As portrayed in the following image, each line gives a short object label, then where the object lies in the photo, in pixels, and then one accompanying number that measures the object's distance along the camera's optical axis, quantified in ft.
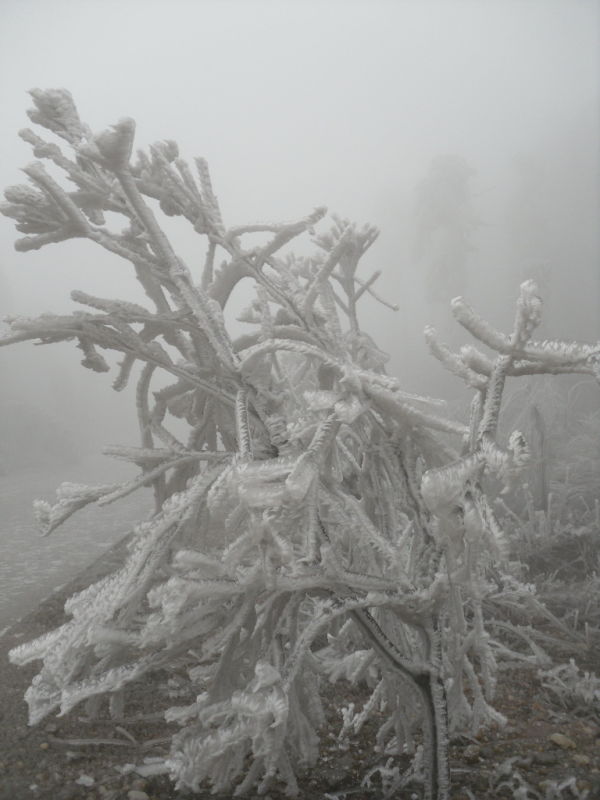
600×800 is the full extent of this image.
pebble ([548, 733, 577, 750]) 4.30
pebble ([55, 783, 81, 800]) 3.51
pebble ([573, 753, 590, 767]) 3.99
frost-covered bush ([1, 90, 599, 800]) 2.58
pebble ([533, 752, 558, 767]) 3.99
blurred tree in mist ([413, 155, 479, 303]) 46.96
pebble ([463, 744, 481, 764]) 4.04
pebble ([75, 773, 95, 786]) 3.71
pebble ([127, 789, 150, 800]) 3.50
